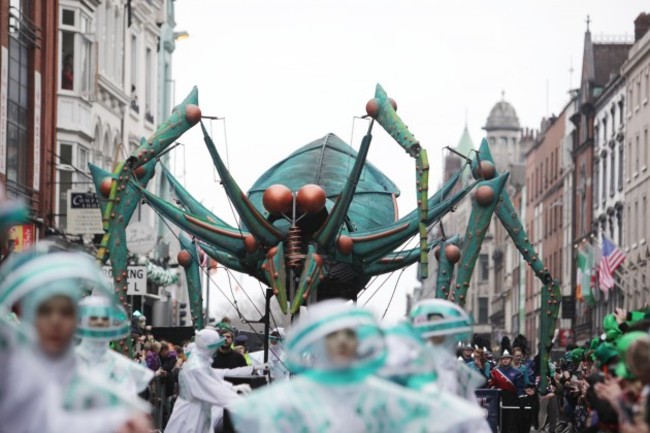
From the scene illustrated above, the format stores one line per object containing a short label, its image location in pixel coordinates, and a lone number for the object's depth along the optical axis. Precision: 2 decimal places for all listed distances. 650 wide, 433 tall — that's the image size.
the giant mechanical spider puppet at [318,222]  24.33
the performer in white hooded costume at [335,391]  9.61
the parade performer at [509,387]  28.83
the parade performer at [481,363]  29.94
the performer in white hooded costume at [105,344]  12.77
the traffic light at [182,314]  66.56
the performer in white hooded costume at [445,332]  13.15
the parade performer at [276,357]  24.62
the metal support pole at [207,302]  56.94
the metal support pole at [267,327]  24.29
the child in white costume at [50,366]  7.96
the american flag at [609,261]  59.33
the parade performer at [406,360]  11.05
